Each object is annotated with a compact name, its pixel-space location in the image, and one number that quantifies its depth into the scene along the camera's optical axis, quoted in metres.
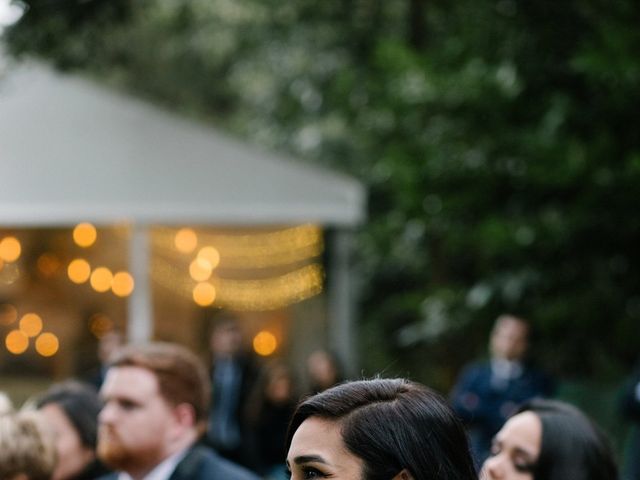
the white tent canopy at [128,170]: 14.03
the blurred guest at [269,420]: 11.61
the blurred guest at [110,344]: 12.16
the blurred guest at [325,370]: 12.39
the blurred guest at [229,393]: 11.88
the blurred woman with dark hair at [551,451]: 4.05
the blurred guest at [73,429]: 5.63
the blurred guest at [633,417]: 7.30
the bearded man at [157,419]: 4.93
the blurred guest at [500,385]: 8.80
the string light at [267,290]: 17.72
